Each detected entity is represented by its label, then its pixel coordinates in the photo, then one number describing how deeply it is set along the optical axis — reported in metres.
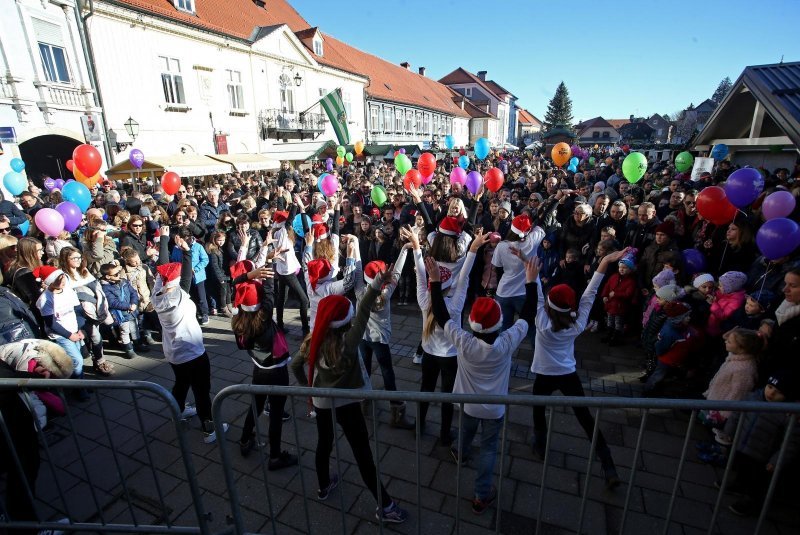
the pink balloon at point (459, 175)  9.55
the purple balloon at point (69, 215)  6.19
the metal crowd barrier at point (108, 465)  2.48
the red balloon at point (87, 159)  8.70
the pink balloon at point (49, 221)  5.53
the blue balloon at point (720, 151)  11.71
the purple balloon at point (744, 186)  5.11
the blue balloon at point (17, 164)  11.39
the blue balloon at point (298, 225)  7.57
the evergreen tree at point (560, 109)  71.31
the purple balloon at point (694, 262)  5.39
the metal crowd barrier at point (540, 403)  1.85
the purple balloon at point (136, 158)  12.34
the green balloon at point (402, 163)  11.92
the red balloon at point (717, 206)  5.28
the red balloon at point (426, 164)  10.30
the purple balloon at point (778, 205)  4.80
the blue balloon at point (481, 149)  13.30
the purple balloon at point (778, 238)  3.99
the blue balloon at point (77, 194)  8.30
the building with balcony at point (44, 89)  11.88
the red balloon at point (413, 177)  9.40
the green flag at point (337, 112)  21.03
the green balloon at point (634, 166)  8.17
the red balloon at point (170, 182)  9.76
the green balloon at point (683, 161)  12.45
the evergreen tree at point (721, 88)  79.46
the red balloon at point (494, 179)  8.91
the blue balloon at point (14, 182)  9.59
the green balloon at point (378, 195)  9.24
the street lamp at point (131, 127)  14.56
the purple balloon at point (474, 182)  8.93
